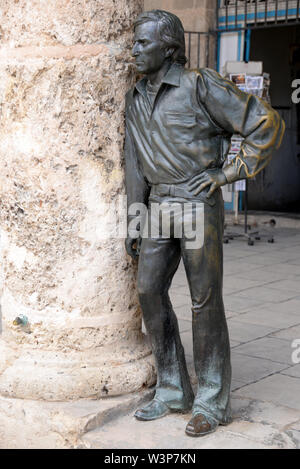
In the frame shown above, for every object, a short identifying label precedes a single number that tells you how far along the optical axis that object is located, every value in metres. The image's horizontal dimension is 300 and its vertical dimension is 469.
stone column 3.80
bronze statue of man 3.56
